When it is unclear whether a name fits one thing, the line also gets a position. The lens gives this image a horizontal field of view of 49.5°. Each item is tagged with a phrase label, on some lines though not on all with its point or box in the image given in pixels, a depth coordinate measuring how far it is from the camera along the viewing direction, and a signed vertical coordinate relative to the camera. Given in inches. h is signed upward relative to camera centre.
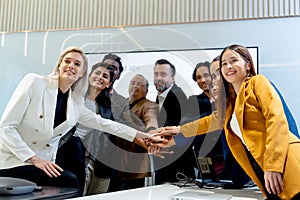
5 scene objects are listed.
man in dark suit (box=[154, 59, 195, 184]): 89.0 +0.6
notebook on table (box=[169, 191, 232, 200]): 47.1 -12.2
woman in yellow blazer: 51.0 -3.3
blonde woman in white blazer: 90.0 -2.3
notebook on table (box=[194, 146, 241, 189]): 74.6 -13.1
